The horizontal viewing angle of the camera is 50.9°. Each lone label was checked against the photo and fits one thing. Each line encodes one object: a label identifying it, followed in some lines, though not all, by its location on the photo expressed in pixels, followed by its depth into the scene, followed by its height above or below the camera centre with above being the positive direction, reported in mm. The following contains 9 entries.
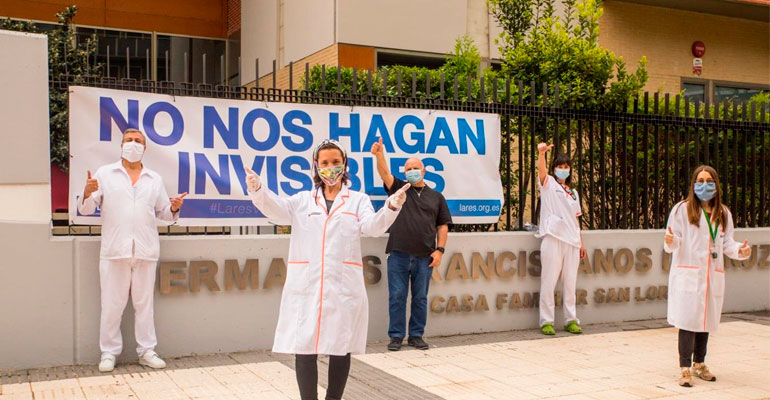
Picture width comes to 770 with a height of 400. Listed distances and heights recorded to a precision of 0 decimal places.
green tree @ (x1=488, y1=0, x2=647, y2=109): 10031 +1474
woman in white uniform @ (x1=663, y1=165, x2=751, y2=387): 6645 -674
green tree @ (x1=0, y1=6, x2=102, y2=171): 7507 +937
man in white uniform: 6965 -593
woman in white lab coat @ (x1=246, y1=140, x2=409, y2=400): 4863 -553
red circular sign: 17859 +2939
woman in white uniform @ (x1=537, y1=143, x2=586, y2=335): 9039 -655
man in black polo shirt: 8008 -748
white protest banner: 7449 +340
